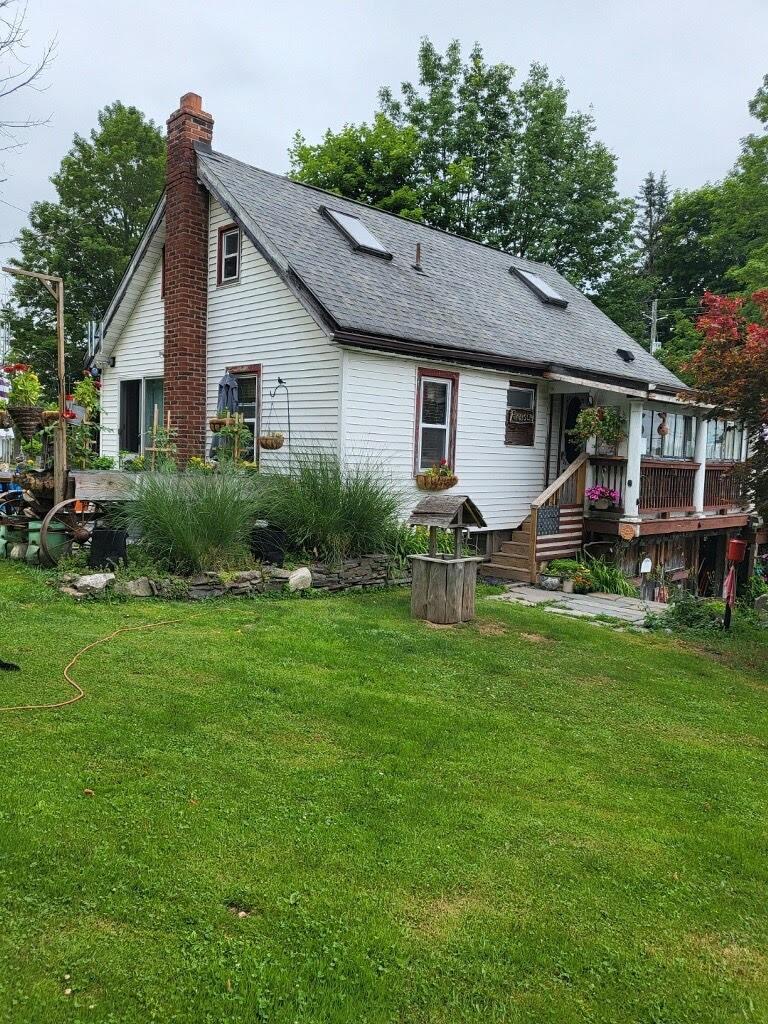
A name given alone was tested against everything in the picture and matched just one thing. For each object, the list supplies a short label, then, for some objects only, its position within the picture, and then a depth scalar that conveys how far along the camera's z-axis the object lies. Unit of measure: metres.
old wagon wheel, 8.52
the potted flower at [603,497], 12.80
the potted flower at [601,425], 12.36
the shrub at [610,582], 11.46
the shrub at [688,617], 8.45
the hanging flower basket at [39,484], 9.12
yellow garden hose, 4.34
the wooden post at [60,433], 8.75
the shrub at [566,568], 11.37
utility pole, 31.65
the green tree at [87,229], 29.52
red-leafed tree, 7.14
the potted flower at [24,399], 9.09
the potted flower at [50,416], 9.16
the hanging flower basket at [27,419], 9.10
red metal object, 8.41
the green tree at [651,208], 45.83
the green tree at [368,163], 25.34
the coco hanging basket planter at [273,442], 10.84
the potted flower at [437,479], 11.09
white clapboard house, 10.67
